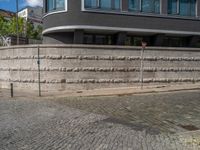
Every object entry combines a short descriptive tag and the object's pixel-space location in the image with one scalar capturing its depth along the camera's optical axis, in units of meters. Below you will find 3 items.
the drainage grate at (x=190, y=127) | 5.47
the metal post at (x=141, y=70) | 12.28
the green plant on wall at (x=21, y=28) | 34.81
